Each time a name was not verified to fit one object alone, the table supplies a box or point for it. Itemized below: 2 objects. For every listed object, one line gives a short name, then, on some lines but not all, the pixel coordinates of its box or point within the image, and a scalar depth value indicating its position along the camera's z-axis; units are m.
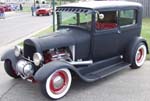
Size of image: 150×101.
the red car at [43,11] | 22.36
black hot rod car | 3.58
